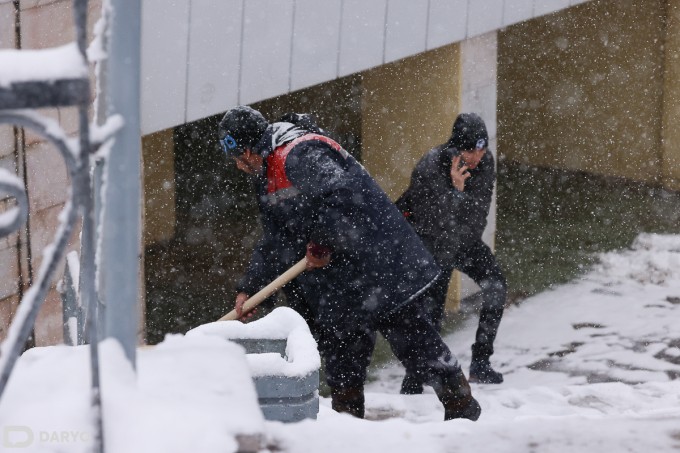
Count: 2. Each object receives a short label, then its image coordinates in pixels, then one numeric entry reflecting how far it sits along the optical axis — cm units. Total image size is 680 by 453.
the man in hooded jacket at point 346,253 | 874
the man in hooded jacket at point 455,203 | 1107
